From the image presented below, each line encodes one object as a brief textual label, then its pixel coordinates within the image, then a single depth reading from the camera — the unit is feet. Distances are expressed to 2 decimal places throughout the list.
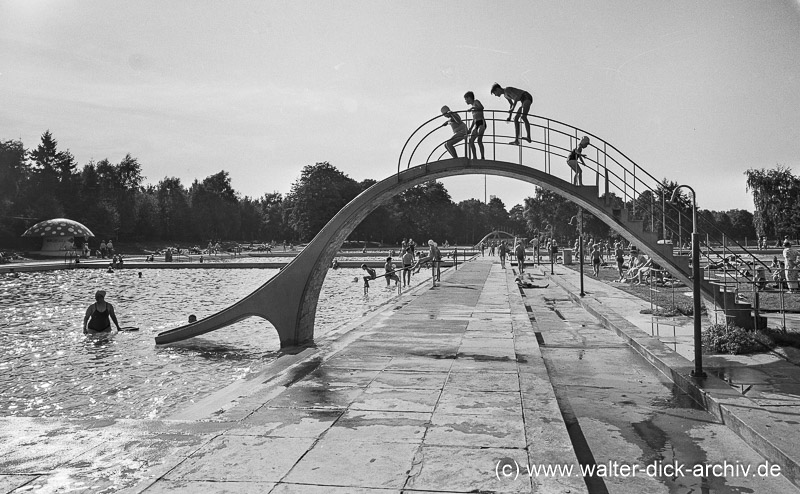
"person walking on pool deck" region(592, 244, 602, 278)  98.77
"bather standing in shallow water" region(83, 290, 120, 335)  48.78
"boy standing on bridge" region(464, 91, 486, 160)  40.15
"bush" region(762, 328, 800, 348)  32.55
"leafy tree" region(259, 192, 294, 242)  375.25
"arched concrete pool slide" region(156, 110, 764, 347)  39.40
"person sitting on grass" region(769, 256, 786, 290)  58.69
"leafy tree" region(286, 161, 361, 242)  322.96
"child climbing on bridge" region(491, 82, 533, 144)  39.50
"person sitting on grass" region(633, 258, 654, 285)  76.32
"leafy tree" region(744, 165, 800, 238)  200.72
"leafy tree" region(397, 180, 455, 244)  370.94
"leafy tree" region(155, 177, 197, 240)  310.98
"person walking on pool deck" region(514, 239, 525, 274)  100.99
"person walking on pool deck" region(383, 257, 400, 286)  83.87
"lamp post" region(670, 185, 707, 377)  25.66
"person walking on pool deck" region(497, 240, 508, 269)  126.99
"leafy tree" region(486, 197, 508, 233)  482.78
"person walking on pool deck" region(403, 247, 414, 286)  92.13
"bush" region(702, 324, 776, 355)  31.35
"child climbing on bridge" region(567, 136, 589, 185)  39.75
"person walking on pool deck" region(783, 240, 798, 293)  58.50
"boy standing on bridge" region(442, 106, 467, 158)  40.65
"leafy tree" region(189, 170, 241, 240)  326.03
